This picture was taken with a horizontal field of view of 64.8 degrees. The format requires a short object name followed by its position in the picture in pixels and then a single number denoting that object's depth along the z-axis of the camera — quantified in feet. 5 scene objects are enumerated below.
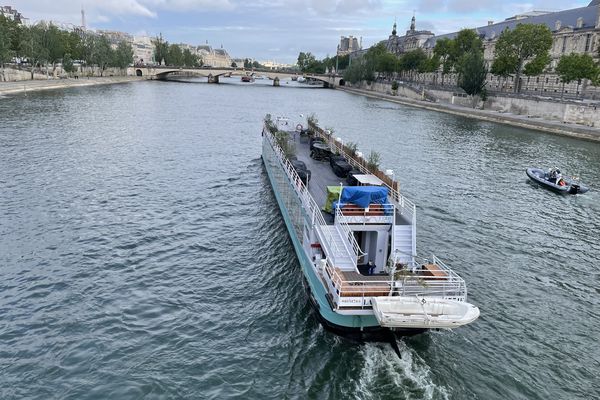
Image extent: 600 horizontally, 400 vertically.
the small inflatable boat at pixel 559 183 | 153.38
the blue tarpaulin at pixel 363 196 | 75.61
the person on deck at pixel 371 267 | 73.98
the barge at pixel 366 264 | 60.64
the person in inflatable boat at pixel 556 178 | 155.49
